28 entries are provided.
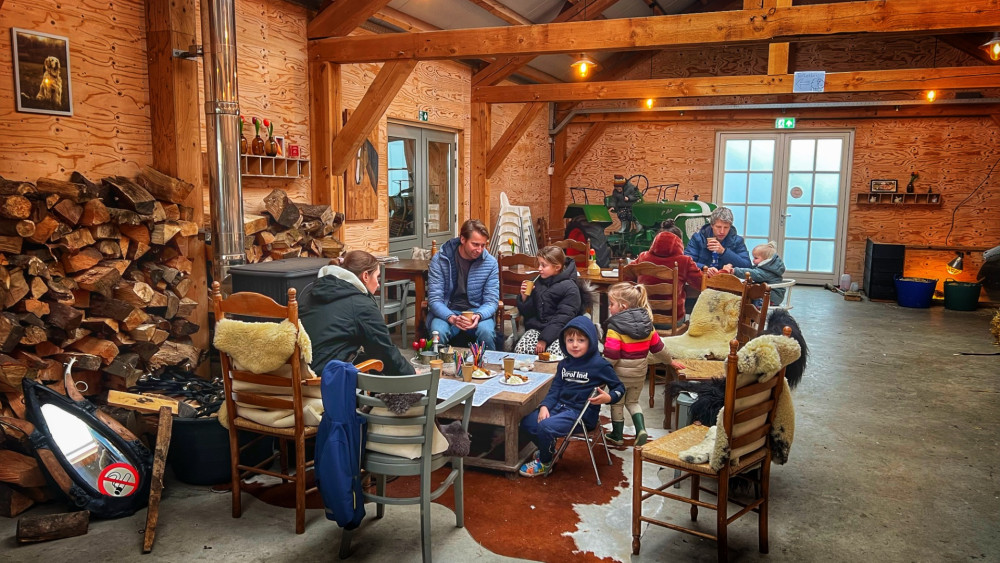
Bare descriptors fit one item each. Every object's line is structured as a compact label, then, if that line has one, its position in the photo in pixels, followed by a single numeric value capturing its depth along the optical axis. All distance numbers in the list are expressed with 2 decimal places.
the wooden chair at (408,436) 2.52
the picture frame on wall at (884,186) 10.91
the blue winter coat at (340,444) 2.57
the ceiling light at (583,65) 7.87
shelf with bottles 5.21
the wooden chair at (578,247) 6.79
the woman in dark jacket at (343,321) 3.23
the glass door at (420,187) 7.65
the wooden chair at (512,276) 5.63
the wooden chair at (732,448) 2.60
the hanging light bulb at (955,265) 9.47
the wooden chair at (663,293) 5.07
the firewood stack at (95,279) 3.35
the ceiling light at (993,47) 7.57
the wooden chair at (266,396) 2.90
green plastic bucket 9.21
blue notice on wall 5.73
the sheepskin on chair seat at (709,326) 4.53
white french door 11.34
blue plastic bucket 9.41
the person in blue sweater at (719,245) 5.88
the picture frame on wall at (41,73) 3.73
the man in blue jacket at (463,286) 4.97
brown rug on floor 2.92
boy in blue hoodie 3.45
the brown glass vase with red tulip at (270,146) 5.39
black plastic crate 4.16
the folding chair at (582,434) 3.46
